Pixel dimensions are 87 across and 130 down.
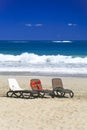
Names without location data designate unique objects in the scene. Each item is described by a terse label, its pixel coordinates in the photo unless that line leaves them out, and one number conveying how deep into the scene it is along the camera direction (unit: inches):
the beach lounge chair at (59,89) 386.4
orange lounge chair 378.2
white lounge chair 373.3
